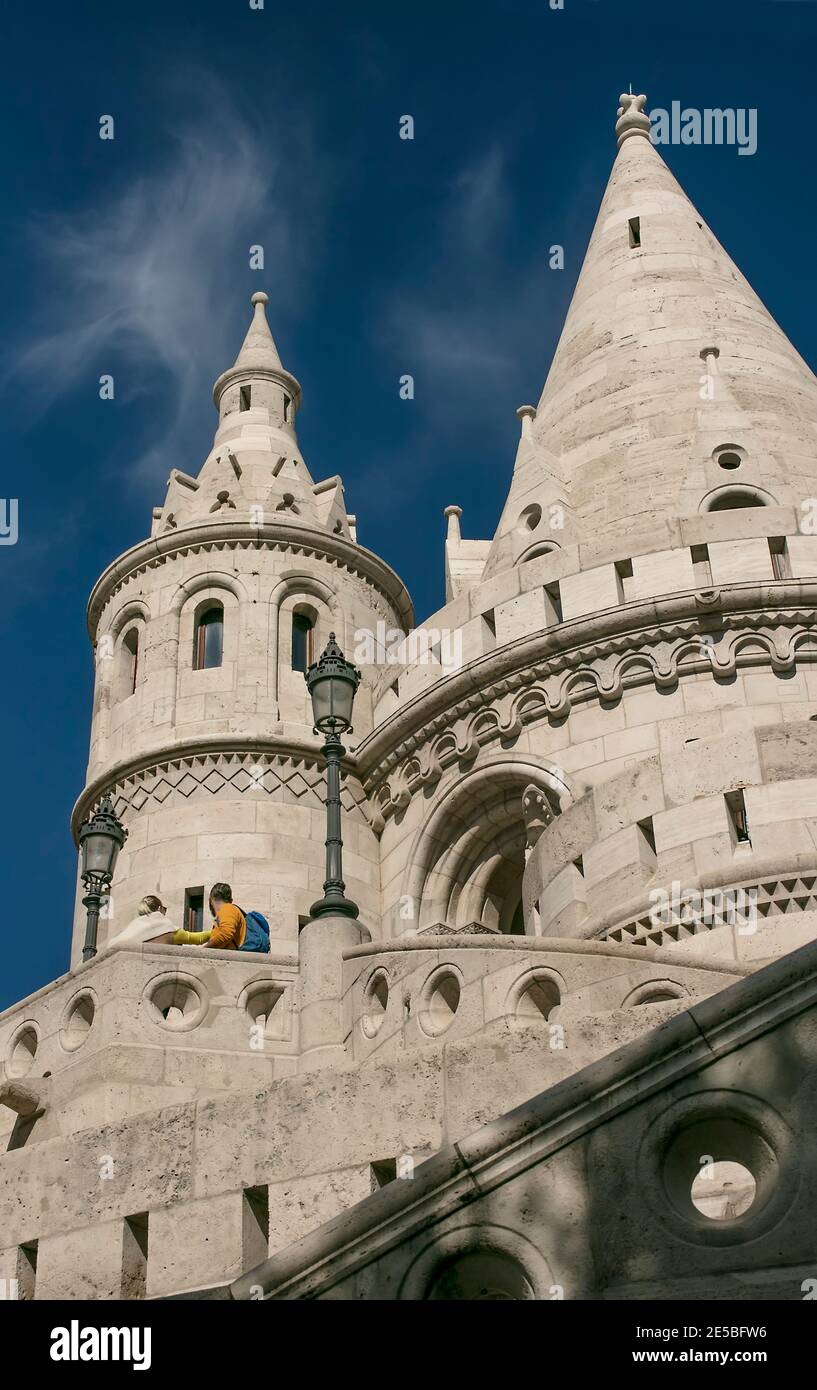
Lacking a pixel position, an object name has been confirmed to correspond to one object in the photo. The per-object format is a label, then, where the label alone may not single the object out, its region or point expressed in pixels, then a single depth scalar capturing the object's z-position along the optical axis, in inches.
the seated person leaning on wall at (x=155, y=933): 653.3
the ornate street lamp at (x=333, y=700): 633.6
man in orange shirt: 640.4
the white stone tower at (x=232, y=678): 858.8
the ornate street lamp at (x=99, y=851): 735.1
